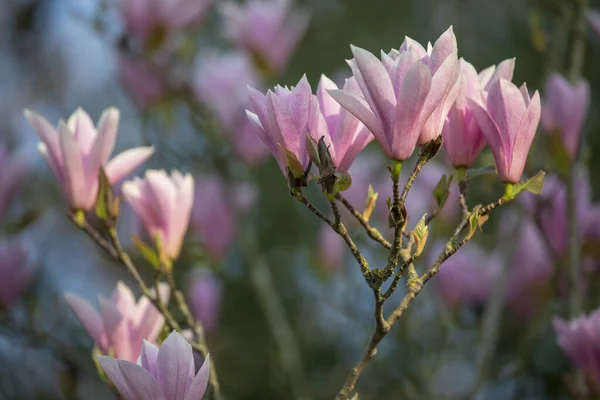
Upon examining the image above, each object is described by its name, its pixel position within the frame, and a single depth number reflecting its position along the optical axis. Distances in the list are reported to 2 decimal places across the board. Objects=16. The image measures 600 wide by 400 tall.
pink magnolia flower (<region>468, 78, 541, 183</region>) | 2.27
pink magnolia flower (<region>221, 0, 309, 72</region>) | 3.42
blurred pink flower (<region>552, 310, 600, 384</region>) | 2.41
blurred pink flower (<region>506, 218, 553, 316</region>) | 2.78
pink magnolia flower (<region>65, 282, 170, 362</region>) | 2.35
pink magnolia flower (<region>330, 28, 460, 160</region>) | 2.23
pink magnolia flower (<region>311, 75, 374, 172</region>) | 2.29
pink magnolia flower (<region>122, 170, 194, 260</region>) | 2.43
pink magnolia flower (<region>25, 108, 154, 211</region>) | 2.39
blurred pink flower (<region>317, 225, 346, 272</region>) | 3.57
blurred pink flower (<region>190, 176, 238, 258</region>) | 3.25
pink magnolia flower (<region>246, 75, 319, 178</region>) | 2.26
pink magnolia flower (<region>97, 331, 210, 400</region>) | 2.24
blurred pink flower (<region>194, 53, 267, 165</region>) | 3.25
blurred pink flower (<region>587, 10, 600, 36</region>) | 2.63
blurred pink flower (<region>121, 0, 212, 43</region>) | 3.03
